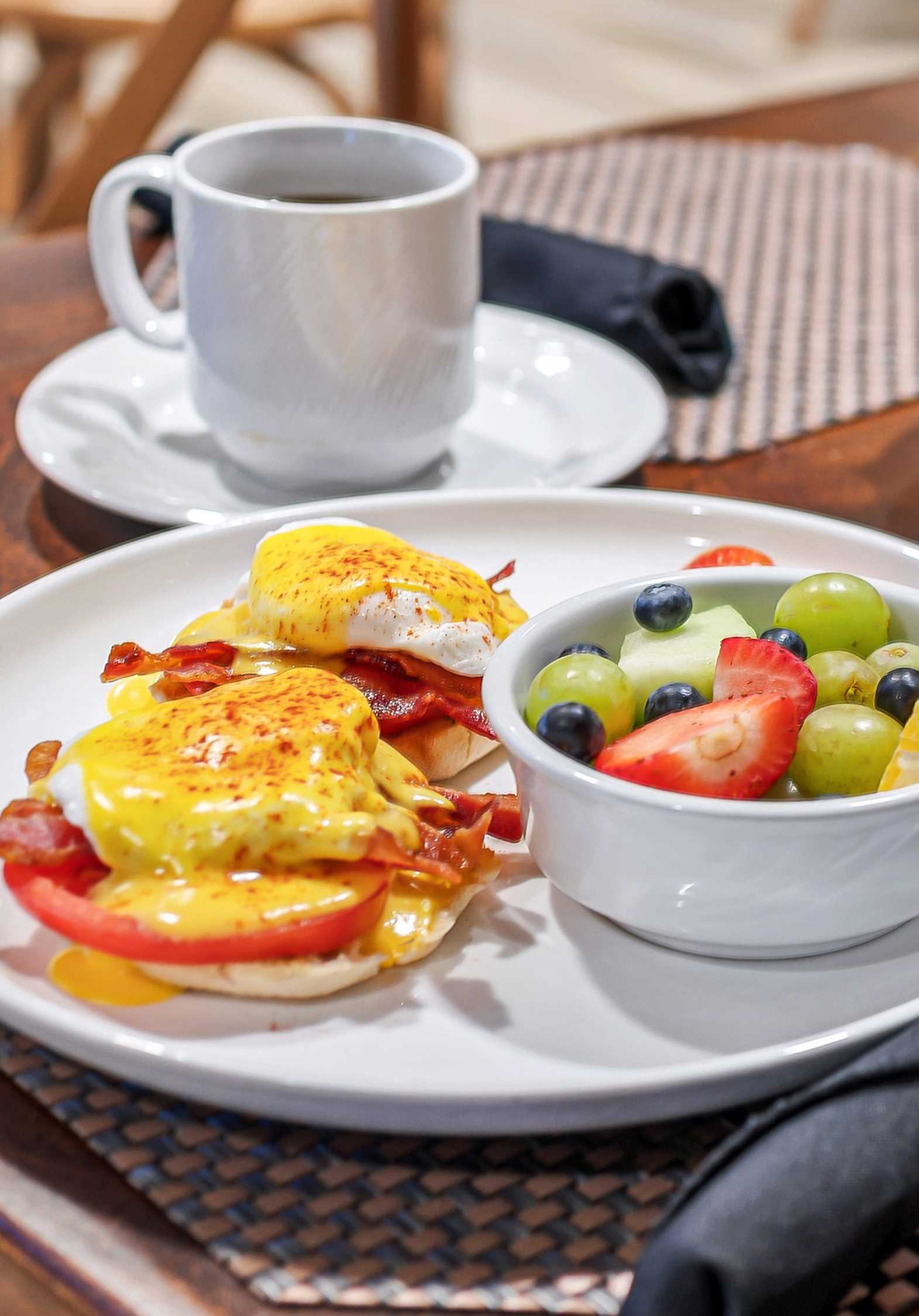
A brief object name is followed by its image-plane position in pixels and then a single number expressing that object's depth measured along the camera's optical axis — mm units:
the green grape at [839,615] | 669
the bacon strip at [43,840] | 618
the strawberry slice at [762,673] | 645
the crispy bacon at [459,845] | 635
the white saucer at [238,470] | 806
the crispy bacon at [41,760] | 653
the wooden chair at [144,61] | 1268
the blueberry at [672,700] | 651
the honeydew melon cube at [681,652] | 663
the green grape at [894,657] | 661
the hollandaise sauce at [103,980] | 611
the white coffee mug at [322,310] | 775
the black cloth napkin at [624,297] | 898
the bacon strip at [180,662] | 682
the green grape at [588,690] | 645
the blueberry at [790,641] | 666
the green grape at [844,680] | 659
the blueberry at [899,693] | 645
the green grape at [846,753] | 633
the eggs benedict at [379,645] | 682
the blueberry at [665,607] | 672
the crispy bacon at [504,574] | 731
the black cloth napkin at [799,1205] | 561
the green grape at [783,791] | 645
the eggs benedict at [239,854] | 607
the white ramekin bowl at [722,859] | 613
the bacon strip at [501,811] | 658
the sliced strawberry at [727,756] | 626
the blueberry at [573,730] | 633
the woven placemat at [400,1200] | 575
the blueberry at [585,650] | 665
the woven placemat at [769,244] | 884
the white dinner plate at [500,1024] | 589
